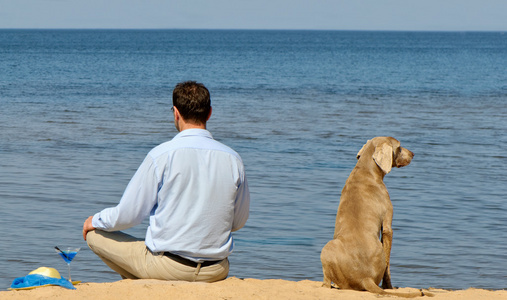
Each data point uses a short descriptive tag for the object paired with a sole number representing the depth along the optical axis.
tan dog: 10.52
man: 9.02
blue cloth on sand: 9.85
